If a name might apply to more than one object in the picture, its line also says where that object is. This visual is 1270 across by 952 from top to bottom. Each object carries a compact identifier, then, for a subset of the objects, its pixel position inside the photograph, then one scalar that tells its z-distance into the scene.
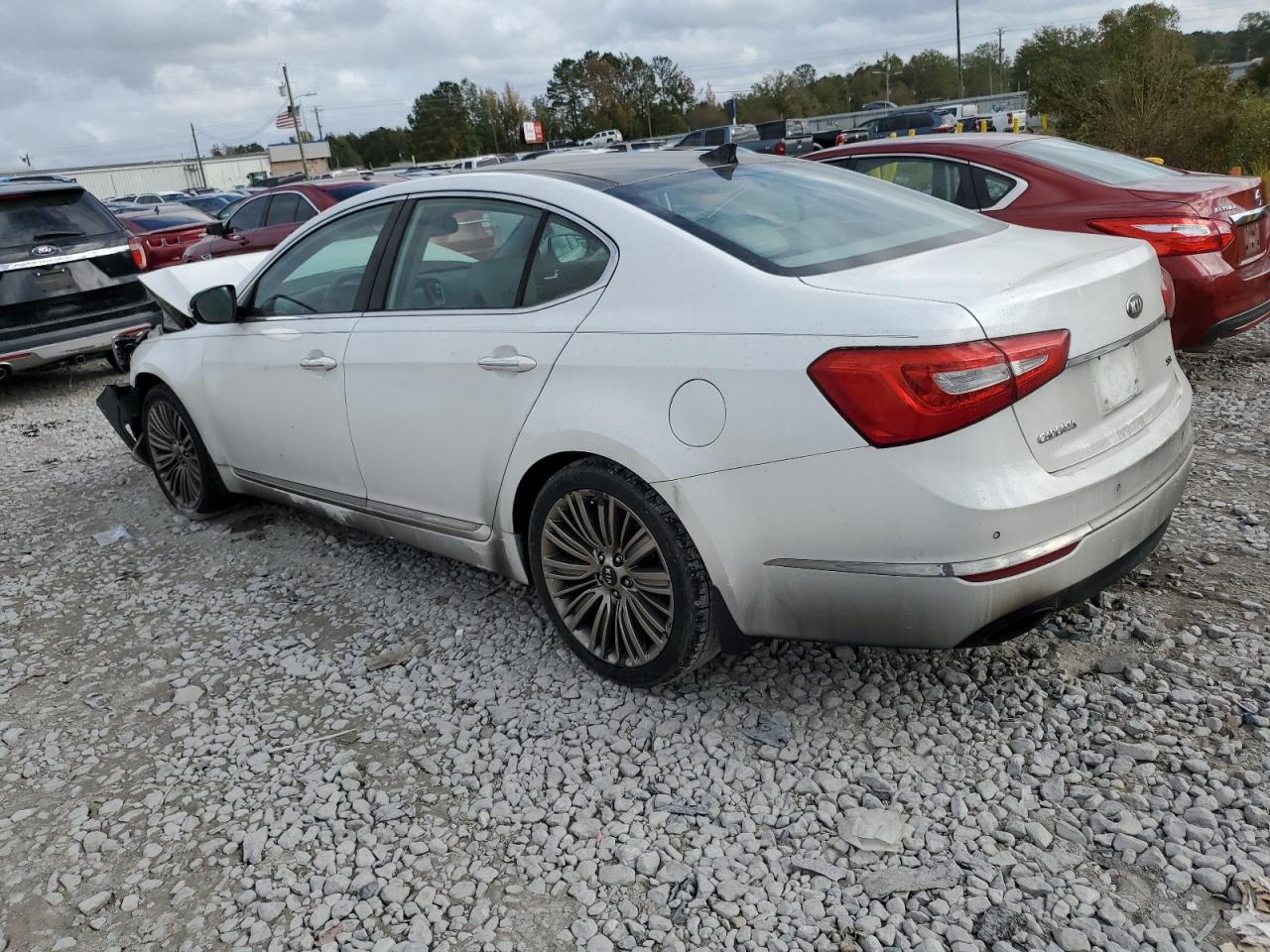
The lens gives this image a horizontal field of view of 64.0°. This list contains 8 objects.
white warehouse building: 76.94
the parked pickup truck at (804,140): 19.48
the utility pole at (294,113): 61.53
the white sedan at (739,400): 2.44
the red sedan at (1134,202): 5.39
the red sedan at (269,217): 11.28
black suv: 8.03
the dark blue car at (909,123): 25.46
